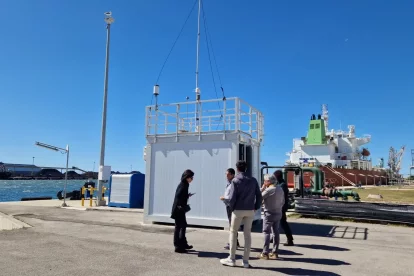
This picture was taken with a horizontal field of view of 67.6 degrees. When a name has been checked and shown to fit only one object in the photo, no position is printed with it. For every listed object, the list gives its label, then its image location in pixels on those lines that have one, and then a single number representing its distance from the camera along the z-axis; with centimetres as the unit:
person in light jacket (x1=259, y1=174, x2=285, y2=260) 725
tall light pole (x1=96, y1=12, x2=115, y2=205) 2062
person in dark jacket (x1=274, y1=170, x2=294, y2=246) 837
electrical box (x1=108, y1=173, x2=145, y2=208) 1938
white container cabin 1143
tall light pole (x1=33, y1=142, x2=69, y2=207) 2043
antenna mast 1245
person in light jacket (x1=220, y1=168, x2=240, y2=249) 644
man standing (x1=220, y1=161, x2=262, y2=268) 631
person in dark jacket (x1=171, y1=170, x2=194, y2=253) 764
